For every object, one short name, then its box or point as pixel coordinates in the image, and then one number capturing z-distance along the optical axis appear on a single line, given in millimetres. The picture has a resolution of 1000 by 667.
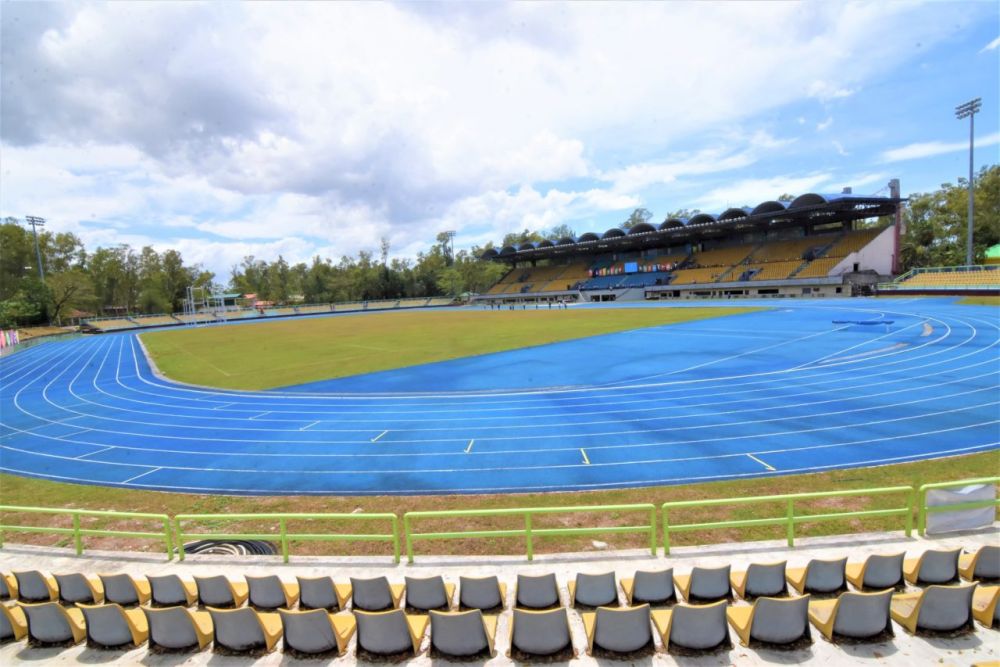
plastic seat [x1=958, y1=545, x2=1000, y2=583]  5879
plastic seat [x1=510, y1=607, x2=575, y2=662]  5016
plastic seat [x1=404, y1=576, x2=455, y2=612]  5930
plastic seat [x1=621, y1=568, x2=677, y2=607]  5766
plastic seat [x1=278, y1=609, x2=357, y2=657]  5285
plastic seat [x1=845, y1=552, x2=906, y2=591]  5742
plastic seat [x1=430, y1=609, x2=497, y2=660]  5039
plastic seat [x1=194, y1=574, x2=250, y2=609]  6094
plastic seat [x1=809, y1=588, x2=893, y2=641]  5051
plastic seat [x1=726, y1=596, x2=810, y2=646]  5016
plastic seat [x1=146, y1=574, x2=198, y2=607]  6254
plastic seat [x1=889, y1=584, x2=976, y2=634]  5051
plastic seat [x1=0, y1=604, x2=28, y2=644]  5910
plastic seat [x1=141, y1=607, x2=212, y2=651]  5516
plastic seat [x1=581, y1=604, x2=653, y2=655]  4992
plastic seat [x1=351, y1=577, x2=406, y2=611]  5953
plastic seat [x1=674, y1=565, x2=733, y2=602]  5711
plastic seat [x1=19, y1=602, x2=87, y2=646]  5719
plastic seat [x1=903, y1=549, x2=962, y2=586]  5824
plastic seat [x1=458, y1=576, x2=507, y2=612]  5883
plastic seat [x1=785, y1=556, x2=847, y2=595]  5797
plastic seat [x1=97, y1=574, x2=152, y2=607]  6383
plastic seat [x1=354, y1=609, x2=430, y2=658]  5145
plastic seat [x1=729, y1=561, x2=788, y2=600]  5750
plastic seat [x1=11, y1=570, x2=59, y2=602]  6484
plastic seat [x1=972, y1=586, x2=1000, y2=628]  5229
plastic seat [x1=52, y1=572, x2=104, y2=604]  6418
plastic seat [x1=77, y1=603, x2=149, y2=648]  5609
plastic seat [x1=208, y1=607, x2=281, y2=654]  5398
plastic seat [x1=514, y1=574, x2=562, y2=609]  5746
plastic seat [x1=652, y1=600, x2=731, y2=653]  4992
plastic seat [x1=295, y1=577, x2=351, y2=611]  6035
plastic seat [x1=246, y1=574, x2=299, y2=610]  6030
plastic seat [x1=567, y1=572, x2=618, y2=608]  5793
